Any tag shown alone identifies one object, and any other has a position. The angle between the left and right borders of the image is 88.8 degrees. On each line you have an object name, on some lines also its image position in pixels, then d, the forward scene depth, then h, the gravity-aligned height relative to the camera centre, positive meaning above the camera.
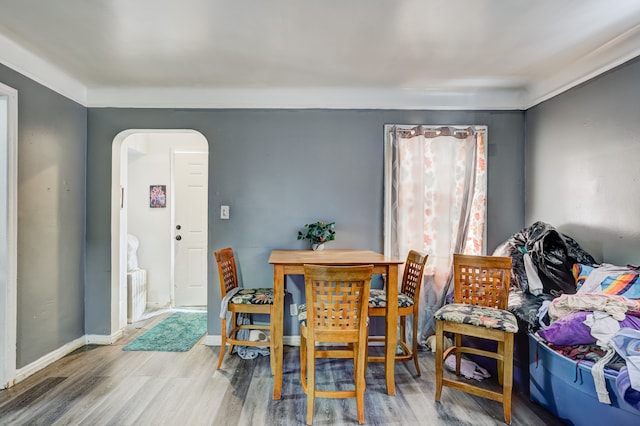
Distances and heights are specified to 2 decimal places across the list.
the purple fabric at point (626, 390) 1.50 -0.82
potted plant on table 3.07 -0.20
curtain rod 3.21 +0.80
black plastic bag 2.46 -0.35
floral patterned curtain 3.19 +0.20
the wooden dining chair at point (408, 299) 2.46 -0.67
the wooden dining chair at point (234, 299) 2.62 -0.70
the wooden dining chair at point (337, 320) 1.94 -0.65
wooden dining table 2.24 -0.62
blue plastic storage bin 1.60 -1.00
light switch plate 3.21 +0.01
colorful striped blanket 1.92 -0.42
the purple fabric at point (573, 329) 1.69 -0.64
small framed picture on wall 4.26 +0.23
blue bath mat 3.07 -1.25
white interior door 4.23 -0.19
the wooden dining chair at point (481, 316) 2.01 -0.67
